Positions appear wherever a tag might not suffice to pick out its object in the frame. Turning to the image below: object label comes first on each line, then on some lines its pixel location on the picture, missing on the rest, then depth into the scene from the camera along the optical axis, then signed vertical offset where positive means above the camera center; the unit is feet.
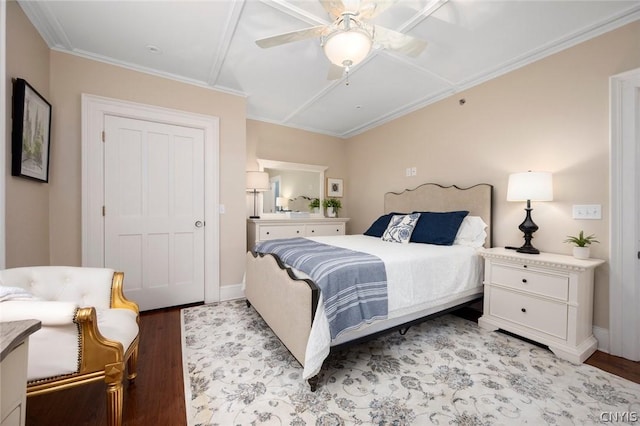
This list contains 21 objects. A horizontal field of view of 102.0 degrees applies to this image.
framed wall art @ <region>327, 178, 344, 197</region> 15.40 +1.48
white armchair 3.42 -1.91
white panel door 8.51 +0.06
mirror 13.38 +1.33
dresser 11.49 -0.78
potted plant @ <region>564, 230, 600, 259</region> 6.62 -0.82
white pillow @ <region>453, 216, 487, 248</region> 8.71 -0.69
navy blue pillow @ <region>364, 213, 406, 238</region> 11.00 -0.62
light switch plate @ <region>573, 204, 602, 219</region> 6.72 +0.05
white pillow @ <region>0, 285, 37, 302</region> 3.45 -1.15
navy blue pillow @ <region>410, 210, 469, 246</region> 8.70 -0.54
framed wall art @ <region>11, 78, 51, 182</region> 5.81 +1.91
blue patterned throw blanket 5.20 -1.54
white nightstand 6.19 -2.27
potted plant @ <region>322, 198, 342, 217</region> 14.93 +0.34
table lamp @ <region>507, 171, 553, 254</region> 7.03 +0.59
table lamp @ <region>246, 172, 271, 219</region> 12.21 +1.44
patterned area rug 4.52 -3.55
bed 5.11 -1.89
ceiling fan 4.89 +3.66
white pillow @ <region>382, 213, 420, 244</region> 9.43 -0.62
